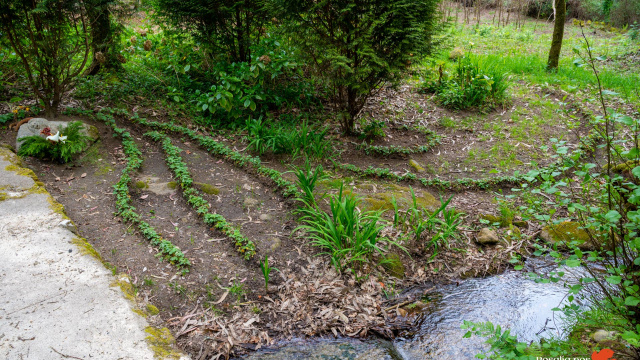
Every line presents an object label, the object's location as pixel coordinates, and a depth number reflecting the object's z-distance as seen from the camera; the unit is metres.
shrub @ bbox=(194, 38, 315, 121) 6.00
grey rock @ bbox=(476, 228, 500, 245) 4.27
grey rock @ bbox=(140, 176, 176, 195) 4.67
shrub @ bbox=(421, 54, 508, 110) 7.31
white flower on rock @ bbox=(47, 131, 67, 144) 4.69
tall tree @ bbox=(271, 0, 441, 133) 4.94
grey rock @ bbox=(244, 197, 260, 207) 4.57
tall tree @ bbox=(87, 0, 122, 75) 5.19
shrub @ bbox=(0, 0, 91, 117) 4.91
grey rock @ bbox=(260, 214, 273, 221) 4.36
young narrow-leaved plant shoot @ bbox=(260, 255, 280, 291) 3.42
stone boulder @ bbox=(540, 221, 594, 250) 4.11
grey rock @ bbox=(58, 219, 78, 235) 3.54
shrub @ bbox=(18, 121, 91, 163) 4.71
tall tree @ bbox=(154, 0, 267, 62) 6.23
